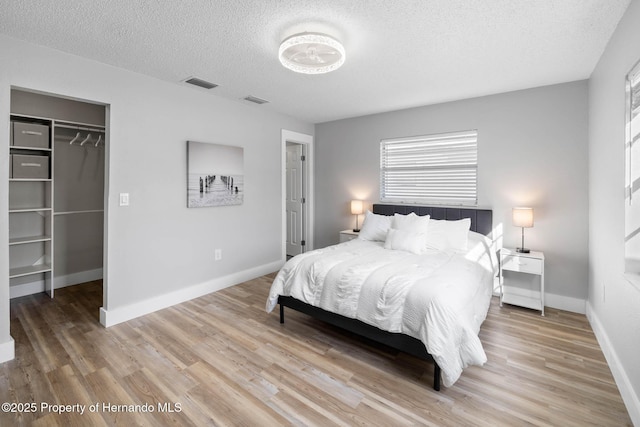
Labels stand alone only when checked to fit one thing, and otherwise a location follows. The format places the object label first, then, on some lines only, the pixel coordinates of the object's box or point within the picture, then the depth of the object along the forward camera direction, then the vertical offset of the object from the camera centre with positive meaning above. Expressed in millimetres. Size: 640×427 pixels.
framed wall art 3600 +449
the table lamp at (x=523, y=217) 3246 -63
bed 1961 -609
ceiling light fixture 2156 +1202
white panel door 5547 +190
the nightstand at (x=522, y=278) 3223 -787
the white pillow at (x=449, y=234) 3385 -271
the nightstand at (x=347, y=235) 4645 -378
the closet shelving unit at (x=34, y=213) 3346 -44
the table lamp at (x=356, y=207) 4703 +55
